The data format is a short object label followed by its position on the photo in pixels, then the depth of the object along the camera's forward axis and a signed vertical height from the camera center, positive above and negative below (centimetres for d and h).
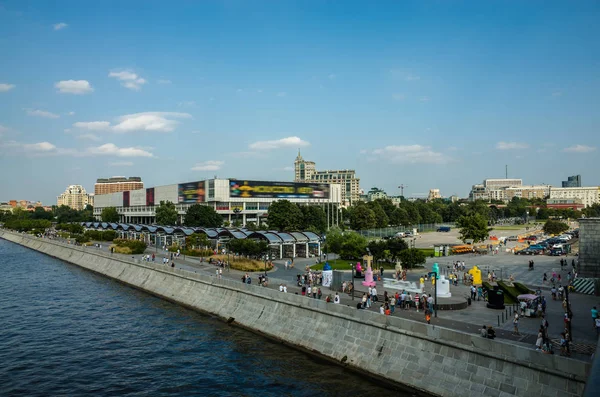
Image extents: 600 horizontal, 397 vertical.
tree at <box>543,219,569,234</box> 10011 -512
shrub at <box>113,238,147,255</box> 7262 -611
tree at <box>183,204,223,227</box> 10712 -196
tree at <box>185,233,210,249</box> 6906 -511
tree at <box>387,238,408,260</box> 5672 -516
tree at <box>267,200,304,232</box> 9388 -191
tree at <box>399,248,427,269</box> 5372 -637
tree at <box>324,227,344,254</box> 6444 -528
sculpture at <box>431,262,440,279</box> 3421 -530
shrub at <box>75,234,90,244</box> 8806 -583
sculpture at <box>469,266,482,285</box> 3991 -647
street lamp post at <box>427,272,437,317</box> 2838 -693
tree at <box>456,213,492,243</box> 7725 -396
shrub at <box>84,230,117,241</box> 9900 -572
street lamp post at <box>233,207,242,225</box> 12644 -68
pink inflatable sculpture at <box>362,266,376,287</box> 4041 -670
